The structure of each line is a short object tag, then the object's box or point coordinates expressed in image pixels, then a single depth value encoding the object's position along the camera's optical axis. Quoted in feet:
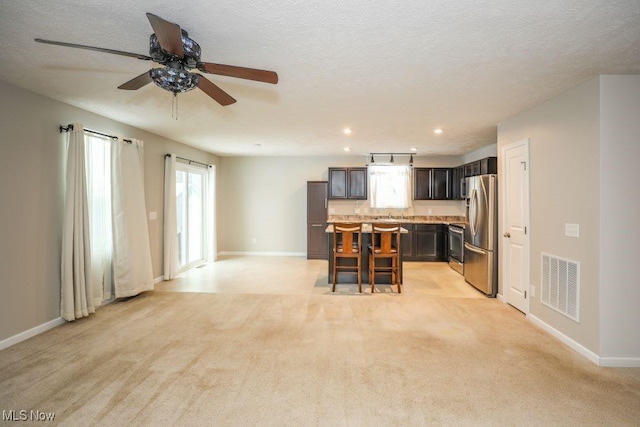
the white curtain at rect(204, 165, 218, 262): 23.43
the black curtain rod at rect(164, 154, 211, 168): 18.17
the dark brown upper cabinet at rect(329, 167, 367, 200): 24.39
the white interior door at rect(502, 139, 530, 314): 12.41
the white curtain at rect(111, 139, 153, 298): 13.91
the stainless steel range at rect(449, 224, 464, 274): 20.01
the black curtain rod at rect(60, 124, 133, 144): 11.66
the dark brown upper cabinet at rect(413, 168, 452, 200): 24.36
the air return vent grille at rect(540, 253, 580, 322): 9.77
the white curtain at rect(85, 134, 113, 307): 12.99
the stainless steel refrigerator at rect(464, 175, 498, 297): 14.67
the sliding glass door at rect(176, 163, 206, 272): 20.30
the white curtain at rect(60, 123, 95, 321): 11.43
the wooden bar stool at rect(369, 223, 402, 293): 15.37
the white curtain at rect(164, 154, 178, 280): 18.01
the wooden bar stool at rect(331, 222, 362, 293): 15.52
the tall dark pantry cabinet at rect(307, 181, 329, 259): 24.43
